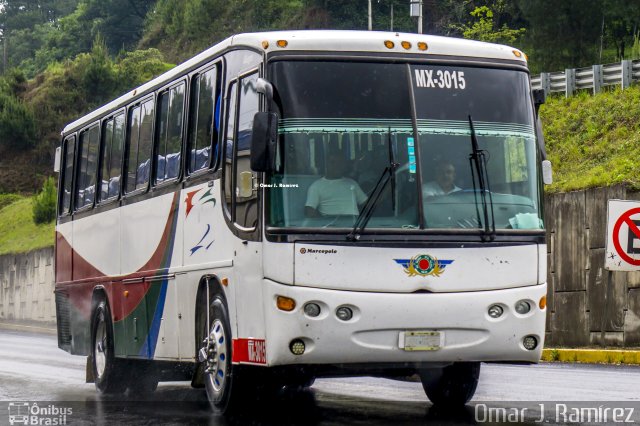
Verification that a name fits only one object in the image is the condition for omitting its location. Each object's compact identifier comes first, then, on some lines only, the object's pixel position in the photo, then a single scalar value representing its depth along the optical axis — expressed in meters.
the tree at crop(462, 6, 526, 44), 55.66
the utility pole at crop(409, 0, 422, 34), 34.83
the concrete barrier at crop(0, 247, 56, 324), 46.06
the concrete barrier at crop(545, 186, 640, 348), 22.97
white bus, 10.61
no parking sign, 18.84
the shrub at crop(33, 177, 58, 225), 54.66
